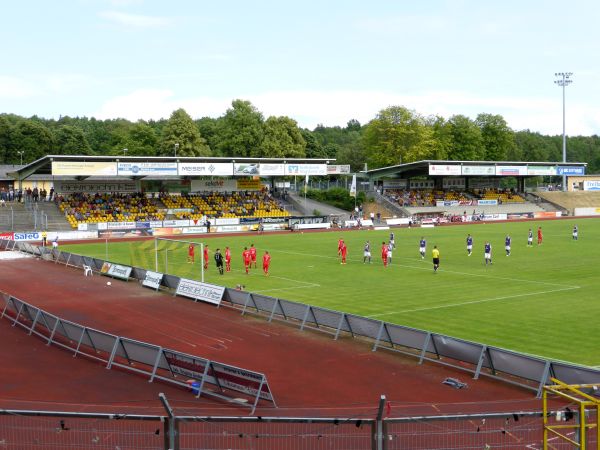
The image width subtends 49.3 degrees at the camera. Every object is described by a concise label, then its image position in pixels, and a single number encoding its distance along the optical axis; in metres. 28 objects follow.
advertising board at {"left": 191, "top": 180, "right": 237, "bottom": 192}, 82.06
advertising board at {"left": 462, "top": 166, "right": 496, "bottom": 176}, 92.36
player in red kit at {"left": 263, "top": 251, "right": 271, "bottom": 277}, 36.09
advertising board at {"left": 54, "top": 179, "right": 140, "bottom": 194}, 74.25
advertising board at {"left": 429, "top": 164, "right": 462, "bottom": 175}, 88.44
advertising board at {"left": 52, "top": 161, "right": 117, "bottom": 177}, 64.81
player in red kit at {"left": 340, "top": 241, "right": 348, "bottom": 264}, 40.72
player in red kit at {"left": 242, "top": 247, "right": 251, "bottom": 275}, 37.22
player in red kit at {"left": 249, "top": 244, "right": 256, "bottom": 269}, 37.66
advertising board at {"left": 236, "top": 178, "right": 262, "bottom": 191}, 84.88
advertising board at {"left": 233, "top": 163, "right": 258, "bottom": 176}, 76.06
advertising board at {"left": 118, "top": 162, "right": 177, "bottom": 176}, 68.94
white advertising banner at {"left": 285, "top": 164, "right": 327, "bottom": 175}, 80.00
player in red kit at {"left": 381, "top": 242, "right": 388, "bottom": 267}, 39.34
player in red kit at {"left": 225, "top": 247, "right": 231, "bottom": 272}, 37.27
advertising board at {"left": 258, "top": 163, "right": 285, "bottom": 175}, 78.25
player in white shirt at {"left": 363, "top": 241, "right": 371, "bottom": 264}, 40.85
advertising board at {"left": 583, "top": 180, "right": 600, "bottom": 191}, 108.25
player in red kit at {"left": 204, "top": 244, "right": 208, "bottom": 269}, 39.87
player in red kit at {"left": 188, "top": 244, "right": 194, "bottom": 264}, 39.36
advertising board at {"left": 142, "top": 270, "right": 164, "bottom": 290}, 31.47
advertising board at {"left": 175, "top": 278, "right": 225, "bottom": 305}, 26.83
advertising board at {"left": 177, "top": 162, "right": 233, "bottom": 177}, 72.44
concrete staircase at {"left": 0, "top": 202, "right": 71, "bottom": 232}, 63.75
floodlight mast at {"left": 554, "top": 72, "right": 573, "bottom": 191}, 99.62
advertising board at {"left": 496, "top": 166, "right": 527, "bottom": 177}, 94.88
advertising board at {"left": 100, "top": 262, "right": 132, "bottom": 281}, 34.81
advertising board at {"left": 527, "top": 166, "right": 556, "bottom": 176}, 97.06
